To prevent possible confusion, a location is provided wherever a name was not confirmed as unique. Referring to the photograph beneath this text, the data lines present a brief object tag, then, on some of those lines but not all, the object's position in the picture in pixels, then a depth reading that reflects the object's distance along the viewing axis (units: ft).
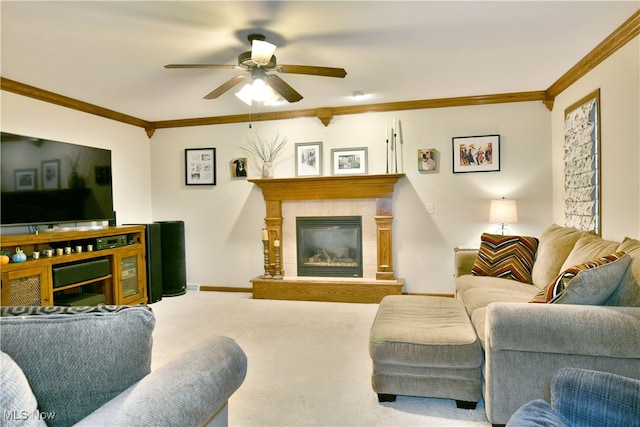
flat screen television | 10.79
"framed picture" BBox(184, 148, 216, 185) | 17.01
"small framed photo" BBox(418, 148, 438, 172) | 14.75
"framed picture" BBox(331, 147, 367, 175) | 15.42
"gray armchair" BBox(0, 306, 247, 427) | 3.05
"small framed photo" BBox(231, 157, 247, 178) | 16.58
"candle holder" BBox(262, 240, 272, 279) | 15.54
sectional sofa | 5.61
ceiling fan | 8.06
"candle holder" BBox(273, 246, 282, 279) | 15.62
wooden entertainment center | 10.14
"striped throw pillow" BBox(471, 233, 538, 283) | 11.04
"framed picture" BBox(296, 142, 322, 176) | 15.84
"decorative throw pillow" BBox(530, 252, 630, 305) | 6.14
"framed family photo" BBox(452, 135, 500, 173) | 14.26
